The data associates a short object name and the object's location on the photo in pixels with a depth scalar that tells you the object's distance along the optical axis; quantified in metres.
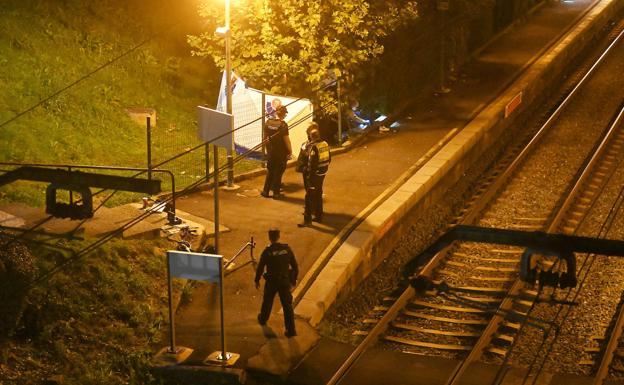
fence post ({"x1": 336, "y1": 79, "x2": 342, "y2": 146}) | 22.06
